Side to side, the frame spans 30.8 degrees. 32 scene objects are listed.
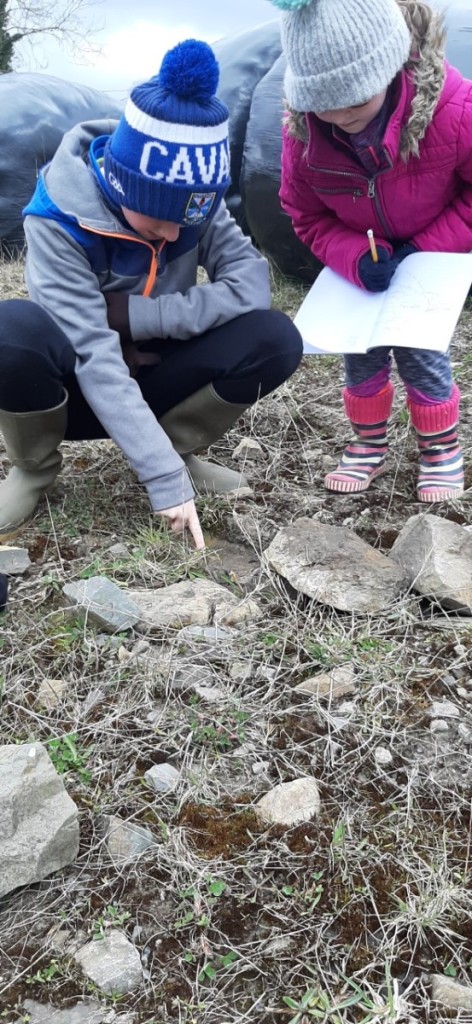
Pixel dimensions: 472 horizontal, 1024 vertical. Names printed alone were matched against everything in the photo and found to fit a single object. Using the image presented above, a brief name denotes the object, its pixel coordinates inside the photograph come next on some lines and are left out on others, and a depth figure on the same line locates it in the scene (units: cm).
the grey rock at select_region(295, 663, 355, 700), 148
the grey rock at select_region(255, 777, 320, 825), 126
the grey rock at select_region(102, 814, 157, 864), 121
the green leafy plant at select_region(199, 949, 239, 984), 107
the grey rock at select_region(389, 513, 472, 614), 165
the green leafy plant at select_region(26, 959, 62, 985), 107
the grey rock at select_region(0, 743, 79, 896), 113
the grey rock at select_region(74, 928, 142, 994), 106
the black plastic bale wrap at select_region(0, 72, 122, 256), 475
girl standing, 167
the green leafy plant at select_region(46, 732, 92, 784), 135
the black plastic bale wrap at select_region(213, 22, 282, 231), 422
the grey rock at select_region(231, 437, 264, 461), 243
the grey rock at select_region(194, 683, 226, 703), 148
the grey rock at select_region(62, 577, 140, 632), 162
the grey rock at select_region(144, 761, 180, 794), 131
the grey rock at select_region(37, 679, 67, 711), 149
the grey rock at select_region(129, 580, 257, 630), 165
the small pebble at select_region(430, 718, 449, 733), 141
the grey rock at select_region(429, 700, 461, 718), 144
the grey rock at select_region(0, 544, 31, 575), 185
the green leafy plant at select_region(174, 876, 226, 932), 112
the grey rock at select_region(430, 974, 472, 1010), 102
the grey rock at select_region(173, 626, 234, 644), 161
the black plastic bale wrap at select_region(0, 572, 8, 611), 172
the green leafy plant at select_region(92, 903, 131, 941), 111
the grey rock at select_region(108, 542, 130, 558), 192
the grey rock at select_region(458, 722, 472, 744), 139
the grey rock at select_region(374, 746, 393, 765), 136
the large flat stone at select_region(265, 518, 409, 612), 167
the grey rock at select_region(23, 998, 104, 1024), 103
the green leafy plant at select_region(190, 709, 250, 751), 140
